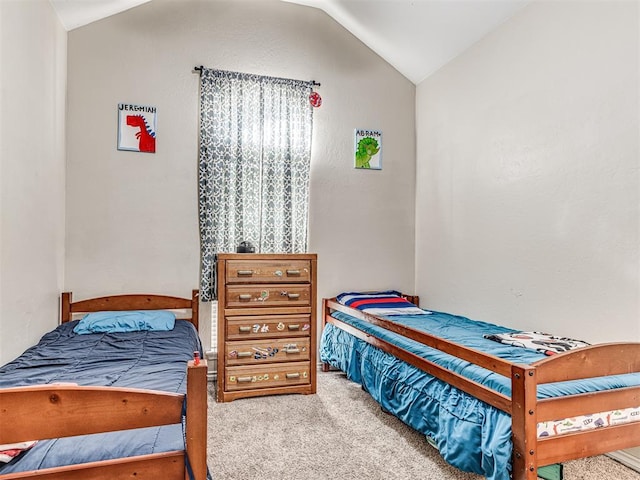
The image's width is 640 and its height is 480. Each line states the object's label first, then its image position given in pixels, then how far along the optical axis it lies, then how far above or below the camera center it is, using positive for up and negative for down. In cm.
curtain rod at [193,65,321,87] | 347 +142
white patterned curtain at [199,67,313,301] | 344 +65
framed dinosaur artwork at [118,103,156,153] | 330 +89
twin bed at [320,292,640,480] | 157 -68
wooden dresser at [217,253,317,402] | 300 -61
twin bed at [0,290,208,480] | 110 -52
